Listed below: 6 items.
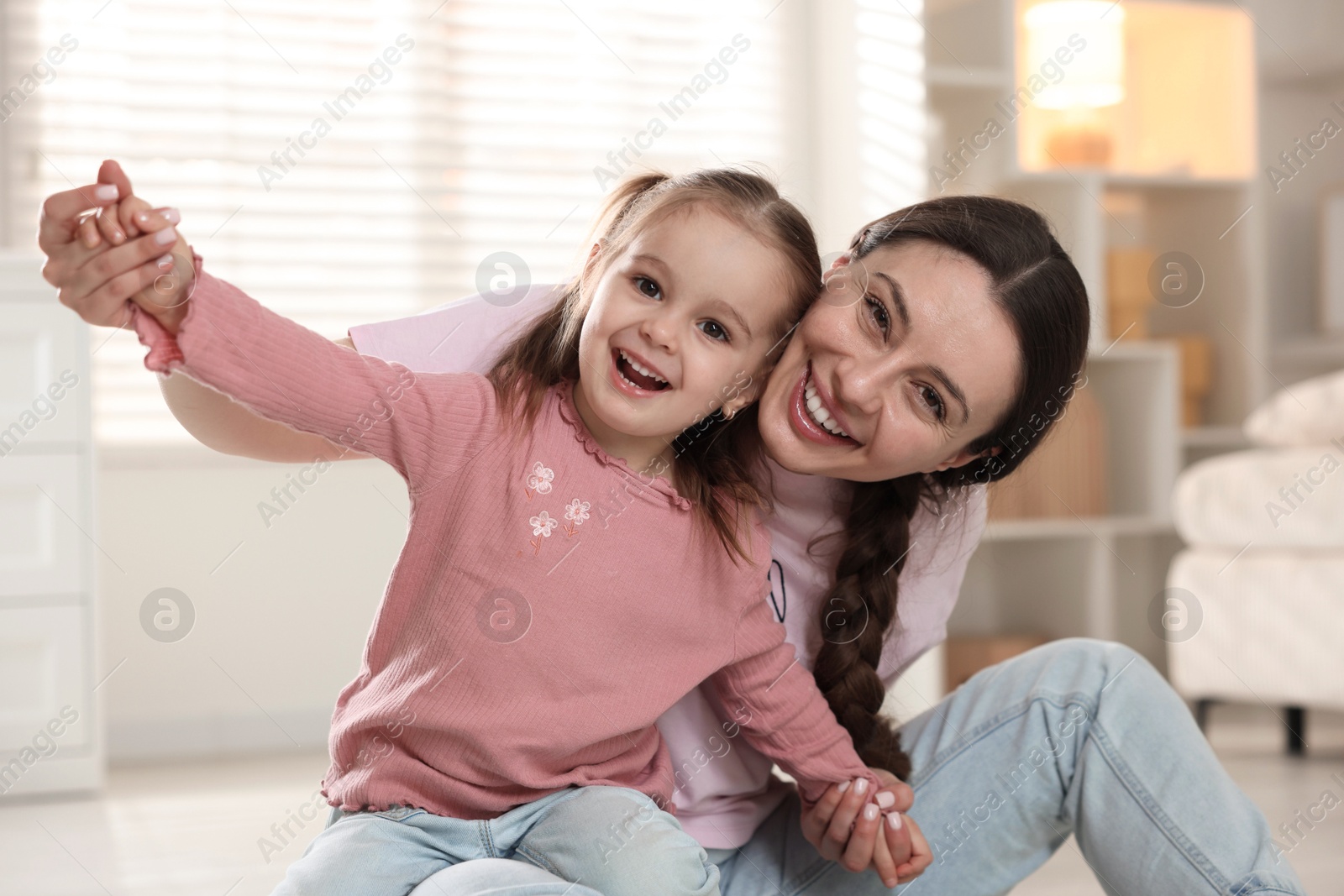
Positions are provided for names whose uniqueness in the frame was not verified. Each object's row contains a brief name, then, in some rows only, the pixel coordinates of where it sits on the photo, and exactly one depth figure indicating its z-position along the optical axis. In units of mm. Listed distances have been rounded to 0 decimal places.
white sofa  3791
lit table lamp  4383
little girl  2664
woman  2743
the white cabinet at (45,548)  3737
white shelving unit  4318
